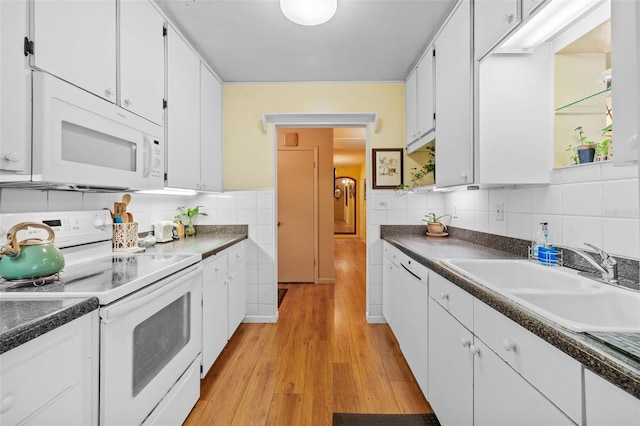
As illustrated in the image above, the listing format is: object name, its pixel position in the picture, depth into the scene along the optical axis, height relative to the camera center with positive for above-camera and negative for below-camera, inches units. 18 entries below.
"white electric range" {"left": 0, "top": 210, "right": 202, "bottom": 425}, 40.4 -15.4
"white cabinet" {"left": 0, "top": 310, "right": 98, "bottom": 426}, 27.8 -17.0
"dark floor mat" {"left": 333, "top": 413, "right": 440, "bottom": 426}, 63.7 -44.2
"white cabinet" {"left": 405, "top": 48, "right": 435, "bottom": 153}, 90.9 +37.4
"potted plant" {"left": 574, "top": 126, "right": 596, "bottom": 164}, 51.2 +11.3
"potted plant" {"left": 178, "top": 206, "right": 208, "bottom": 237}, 111.4 -0.5
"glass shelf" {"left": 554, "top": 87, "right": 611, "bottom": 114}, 51.0 +20.3
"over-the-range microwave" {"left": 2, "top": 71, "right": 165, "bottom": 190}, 42.2 +12.8
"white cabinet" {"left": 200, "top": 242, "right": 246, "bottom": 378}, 77.5 -25.3
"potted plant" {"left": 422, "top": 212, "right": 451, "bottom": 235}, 107.5 -3.5
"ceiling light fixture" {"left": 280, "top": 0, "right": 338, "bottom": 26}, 64.3 +45.0
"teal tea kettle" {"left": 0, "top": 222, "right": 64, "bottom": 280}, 40.5 -5.9
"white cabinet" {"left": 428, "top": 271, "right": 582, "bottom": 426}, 28.5 -19.2
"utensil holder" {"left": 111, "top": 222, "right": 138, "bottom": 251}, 71.6 -5.0
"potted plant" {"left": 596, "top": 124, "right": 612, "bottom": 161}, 48.5 +11.3
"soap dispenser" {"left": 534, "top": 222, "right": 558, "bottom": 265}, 55.5 -6.2
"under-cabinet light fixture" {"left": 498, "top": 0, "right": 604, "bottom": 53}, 45.4 +32.0
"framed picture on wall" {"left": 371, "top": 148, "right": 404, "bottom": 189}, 118.2 +18.7
